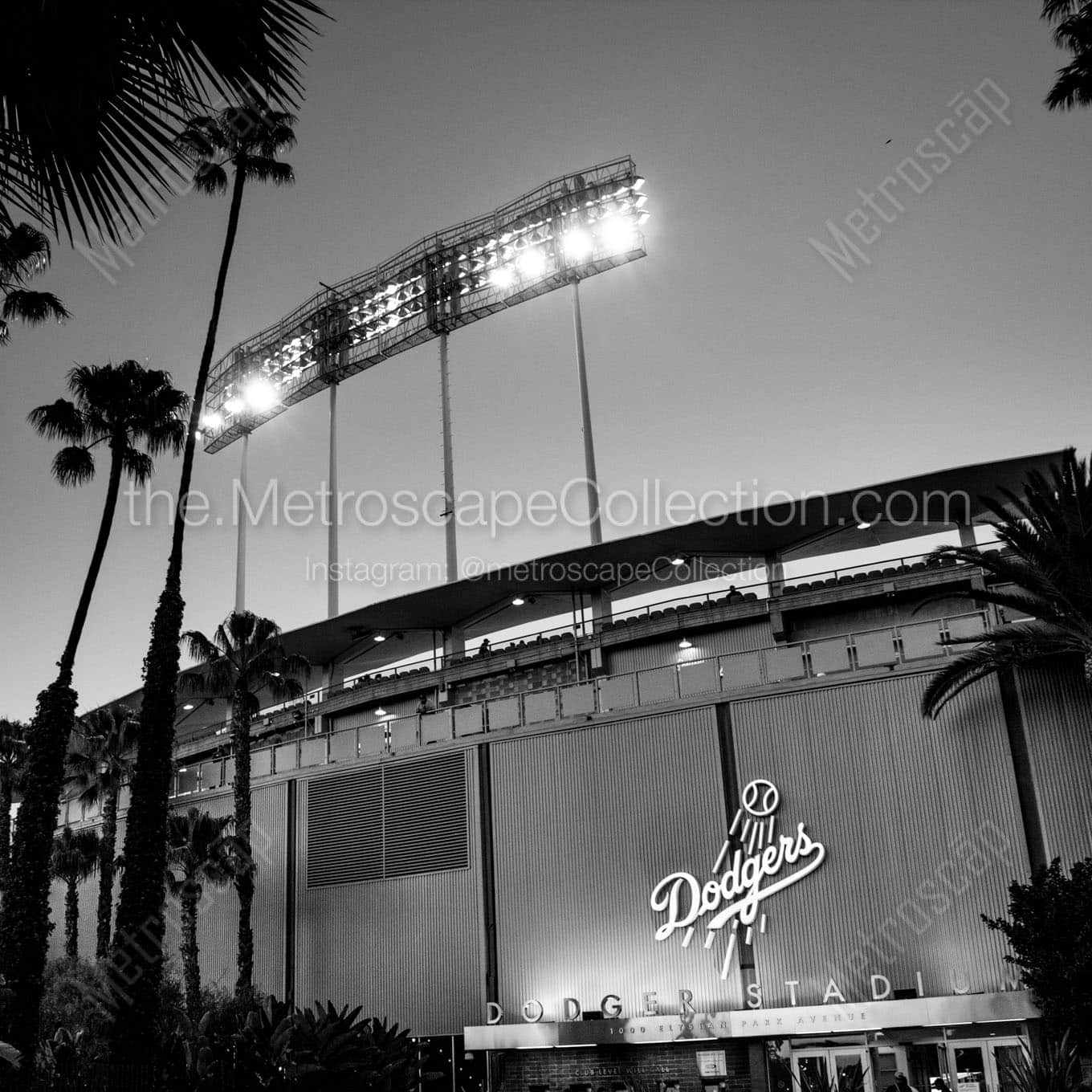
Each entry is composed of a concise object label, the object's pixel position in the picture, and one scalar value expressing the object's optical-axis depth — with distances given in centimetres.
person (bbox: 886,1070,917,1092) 2153
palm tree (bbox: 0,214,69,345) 1404
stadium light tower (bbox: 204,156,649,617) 4869
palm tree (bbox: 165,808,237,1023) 3356
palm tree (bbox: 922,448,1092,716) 2322
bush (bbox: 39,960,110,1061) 2912
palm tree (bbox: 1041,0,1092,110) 1515
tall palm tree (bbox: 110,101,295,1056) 2219
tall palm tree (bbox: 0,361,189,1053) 2319
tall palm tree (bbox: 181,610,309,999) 3525
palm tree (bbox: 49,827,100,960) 4306
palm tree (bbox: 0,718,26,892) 4391
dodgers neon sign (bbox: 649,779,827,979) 2728
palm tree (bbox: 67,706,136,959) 4303
